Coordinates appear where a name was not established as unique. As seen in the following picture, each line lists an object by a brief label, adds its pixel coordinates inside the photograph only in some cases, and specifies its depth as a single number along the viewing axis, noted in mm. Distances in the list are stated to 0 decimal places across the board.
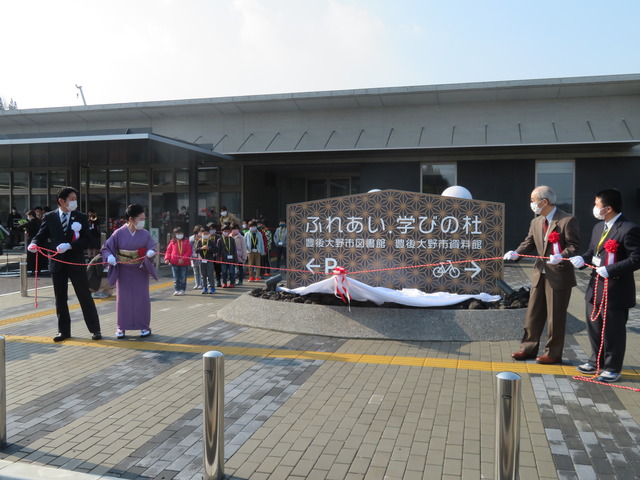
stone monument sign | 8922
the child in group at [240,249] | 14469
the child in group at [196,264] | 13335
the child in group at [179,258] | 12047
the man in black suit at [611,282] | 5719
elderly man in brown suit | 6320
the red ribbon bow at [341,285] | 8078
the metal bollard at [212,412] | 3701
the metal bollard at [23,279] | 12109
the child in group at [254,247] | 14727
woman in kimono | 7930
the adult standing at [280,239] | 17312
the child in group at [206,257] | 12656
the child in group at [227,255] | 13616
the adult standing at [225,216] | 17456
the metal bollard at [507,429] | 3191
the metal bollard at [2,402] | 4246
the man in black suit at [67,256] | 7617
